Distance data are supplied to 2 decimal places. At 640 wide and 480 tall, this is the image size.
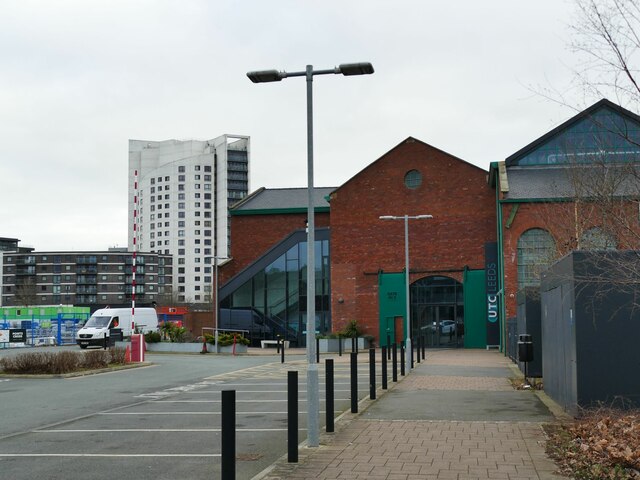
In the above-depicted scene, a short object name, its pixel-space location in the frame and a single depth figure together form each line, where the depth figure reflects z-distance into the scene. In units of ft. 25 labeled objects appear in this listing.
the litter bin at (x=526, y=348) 56.03
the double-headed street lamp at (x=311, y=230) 31.07
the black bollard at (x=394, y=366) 63.67
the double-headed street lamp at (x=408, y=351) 83.04
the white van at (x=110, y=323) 144.97
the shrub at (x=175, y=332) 134.41
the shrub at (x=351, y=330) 153.54
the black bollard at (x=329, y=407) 34.17
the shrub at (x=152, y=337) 132.67
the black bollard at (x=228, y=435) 19.53
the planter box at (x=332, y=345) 141.49
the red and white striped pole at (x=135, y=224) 80.18
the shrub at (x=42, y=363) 75.72
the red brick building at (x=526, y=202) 128.17
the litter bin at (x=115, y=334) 143.84
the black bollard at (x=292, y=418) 27.14
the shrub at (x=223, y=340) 129.59
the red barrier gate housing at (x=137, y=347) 93.50
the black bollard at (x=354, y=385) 40.65
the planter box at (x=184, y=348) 128.67
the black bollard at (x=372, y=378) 47.85
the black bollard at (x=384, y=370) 54.85
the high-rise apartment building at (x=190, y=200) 513.86
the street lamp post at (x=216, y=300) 165.13
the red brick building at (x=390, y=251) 153.48
